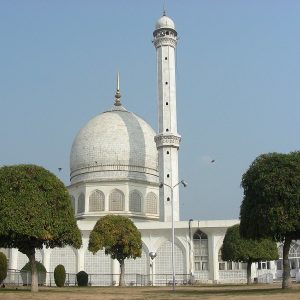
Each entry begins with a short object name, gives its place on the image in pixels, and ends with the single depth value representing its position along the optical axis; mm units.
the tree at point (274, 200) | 26797
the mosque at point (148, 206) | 57406
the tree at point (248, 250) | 45688
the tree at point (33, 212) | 27344
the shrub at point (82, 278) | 44000
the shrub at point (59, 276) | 38969
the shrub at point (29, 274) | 40075
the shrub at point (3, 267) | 32719
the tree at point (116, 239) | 44000
